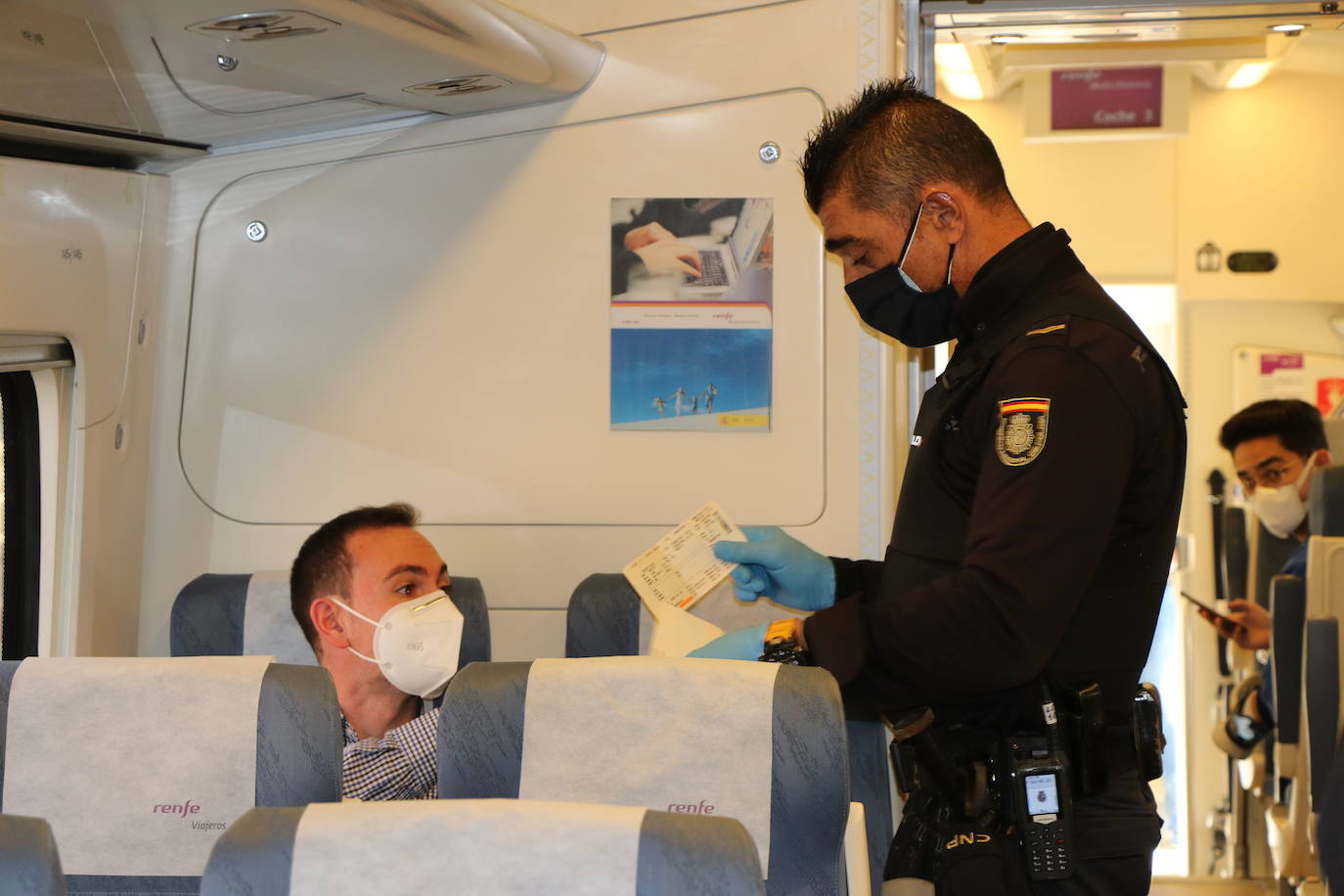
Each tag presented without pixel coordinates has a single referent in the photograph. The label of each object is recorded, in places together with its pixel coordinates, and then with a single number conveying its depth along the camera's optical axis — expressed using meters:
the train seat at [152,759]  1.85
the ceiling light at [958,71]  6.61
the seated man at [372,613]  2.91
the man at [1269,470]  5.67
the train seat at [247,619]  3.29
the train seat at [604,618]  3.15
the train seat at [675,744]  1.79
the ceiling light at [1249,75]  7.20
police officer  2.00
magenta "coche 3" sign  6.81
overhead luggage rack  2.64
